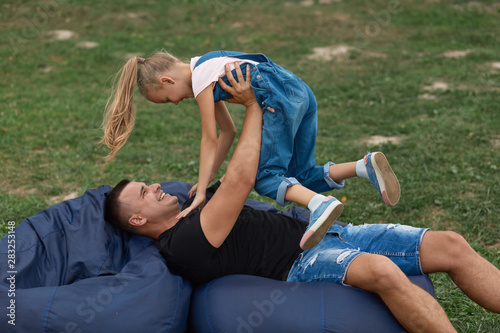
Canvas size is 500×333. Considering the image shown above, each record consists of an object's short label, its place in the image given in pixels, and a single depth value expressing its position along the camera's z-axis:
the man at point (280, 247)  5.72
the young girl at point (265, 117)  6.76
